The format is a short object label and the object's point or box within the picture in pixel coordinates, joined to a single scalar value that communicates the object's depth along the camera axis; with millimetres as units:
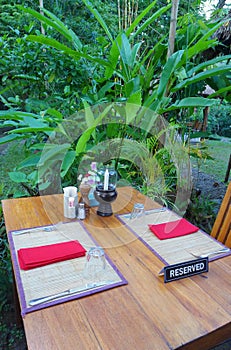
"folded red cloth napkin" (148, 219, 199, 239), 1096
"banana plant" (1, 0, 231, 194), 1511
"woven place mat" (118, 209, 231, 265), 954
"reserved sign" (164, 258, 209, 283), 816
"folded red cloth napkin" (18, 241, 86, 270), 866
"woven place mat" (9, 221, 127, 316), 738
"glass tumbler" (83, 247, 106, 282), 820
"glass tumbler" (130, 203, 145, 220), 1244
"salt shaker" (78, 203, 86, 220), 1215
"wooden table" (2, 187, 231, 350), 602
